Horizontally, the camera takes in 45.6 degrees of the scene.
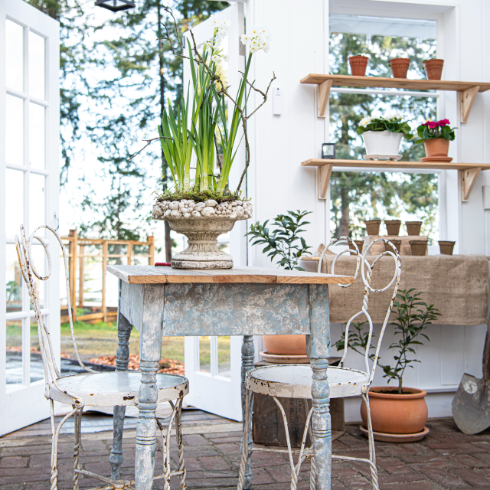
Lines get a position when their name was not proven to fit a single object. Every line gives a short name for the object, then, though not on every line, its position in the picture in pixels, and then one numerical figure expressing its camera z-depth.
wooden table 1.52
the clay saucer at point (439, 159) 3.34
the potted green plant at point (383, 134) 3.29
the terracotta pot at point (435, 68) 3.41
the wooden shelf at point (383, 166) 3.18
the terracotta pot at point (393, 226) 3.30
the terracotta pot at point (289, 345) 2.85
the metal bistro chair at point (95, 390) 1.70
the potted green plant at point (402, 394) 2.88
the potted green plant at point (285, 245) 2.86
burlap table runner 3.06
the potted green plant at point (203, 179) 1.86
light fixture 3.22
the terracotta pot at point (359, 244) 3.25
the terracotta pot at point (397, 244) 3.12
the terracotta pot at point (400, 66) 3.36
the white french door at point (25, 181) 3.10
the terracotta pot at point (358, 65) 3.31
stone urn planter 1.84
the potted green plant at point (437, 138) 3.33
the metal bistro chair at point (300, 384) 1.77
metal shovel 3.02
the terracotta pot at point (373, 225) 3.31
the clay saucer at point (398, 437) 2.87
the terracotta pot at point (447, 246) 3.25
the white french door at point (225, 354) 3.32
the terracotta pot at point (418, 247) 3.17
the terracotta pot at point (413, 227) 3.28
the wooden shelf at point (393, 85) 3.25
